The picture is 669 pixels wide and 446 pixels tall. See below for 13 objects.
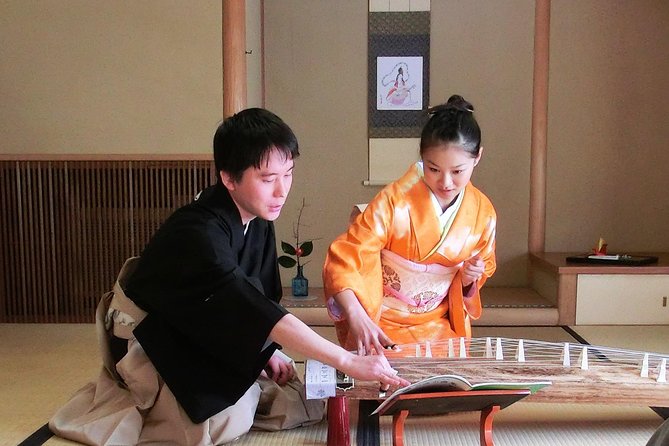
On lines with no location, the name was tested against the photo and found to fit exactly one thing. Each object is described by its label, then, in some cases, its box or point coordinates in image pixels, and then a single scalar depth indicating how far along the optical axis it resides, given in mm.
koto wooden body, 1850
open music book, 1601
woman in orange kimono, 2182
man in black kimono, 1749
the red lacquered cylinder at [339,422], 1859
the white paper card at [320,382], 1767
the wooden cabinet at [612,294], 3789
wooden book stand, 1608
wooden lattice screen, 3740
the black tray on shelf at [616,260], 3885
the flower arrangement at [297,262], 4152
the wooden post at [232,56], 3730
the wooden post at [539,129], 4566
